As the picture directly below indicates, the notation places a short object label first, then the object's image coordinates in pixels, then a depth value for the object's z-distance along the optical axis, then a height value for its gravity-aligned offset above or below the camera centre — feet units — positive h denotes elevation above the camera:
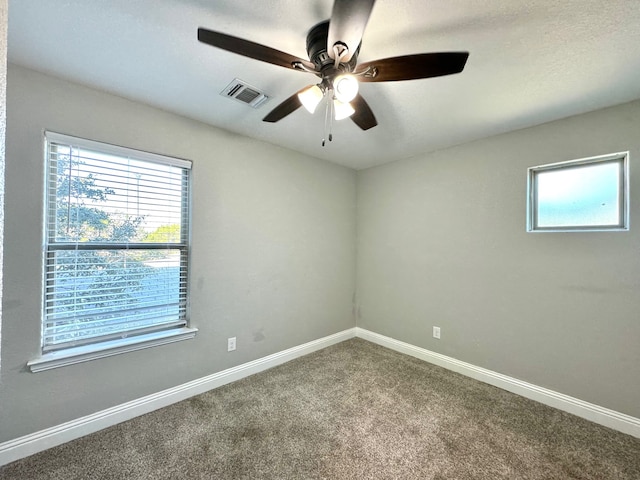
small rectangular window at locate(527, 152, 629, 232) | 6.79 +1.28
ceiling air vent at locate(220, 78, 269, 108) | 6.08 +3.37
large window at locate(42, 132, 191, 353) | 5.95 -0.12
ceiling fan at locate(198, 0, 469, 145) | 3.65 +2.79
